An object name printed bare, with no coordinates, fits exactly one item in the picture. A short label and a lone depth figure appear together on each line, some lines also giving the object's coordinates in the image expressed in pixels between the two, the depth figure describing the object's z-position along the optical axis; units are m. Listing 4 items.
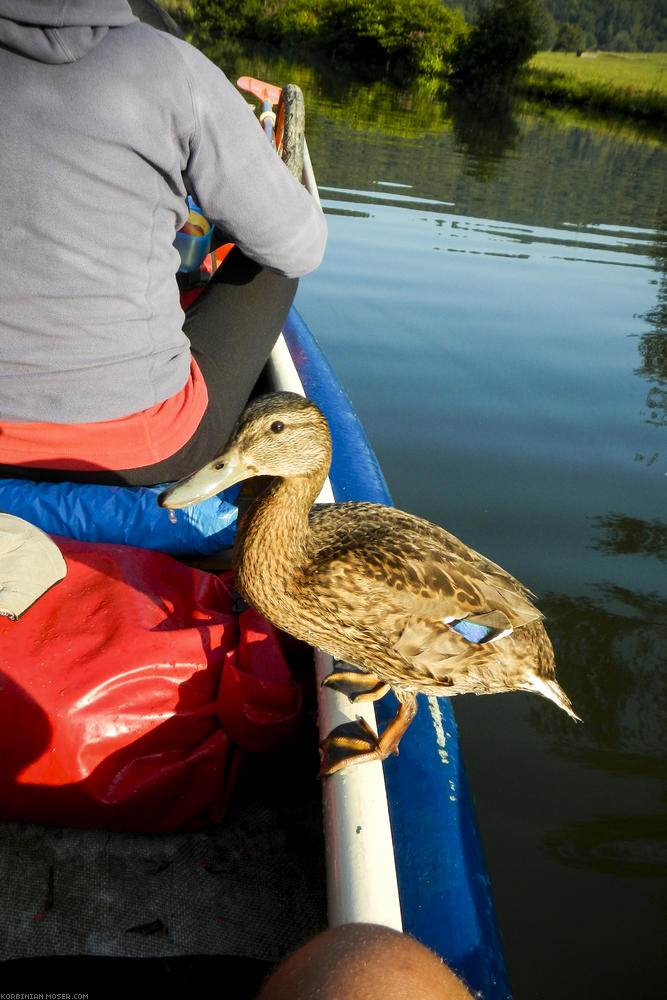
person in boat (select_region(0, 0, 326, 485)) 1.56
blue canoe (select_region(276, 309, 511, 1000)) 1.39
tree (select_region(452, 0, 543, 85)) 37.72
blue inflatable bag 2.04
